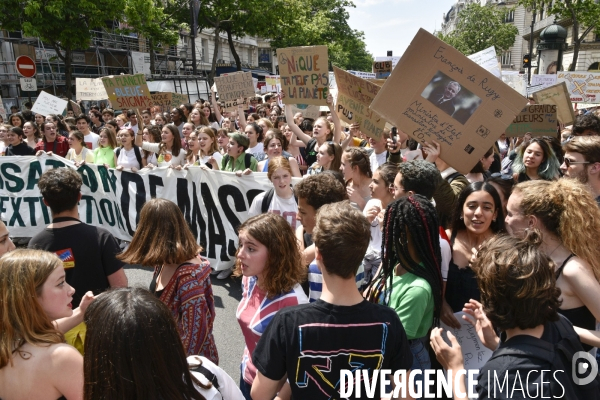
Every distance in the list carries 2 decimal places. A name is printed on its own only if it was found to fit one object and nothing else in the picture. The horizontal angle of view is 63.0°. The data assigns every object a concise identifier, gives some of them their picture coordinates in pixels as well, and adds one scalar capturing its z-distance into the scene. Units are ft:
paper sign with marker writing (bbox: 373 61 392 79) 45.91
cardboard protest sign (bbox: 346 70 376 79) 59.16
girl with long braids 7.55
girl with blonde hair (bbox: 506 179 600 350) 7.66
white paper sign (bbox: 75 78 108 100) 47.47
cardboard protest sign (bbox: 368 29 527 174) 12.93
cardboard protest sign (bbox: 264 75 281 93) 70.81
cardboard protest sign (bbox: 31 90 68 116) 38.70
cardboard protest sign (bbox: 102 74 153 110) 32.60
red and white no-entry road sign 41.88
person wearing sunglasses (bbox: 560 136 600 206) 12.12
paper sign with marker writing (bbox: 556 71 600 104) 38.78
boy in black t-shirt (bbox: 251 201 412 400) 6.13
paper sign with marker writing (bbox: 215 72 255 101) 32.11
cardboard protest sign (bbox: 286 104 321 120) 36.80
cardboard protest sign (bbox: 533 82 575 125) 26.91
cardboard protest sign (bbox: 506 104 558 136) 21.94
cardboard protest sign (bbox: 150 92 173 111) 40.19
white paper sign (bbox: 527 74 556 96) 42.63
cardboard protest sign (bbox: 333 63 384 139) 20.74
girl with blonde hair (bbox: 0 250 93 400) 5.98
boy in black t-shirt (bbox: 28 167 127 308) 10.19
